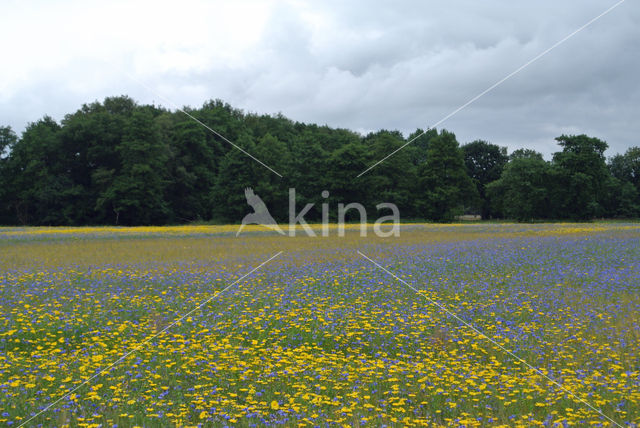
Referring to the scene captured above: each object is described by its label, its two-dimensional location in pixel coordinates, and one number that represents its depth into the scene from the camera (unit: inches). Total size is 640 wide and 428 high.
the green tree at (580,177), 2950.3
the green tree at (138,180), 2719.0
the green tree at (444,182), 3016.7
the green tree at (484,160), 4202.8
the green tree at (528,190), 3137.3
